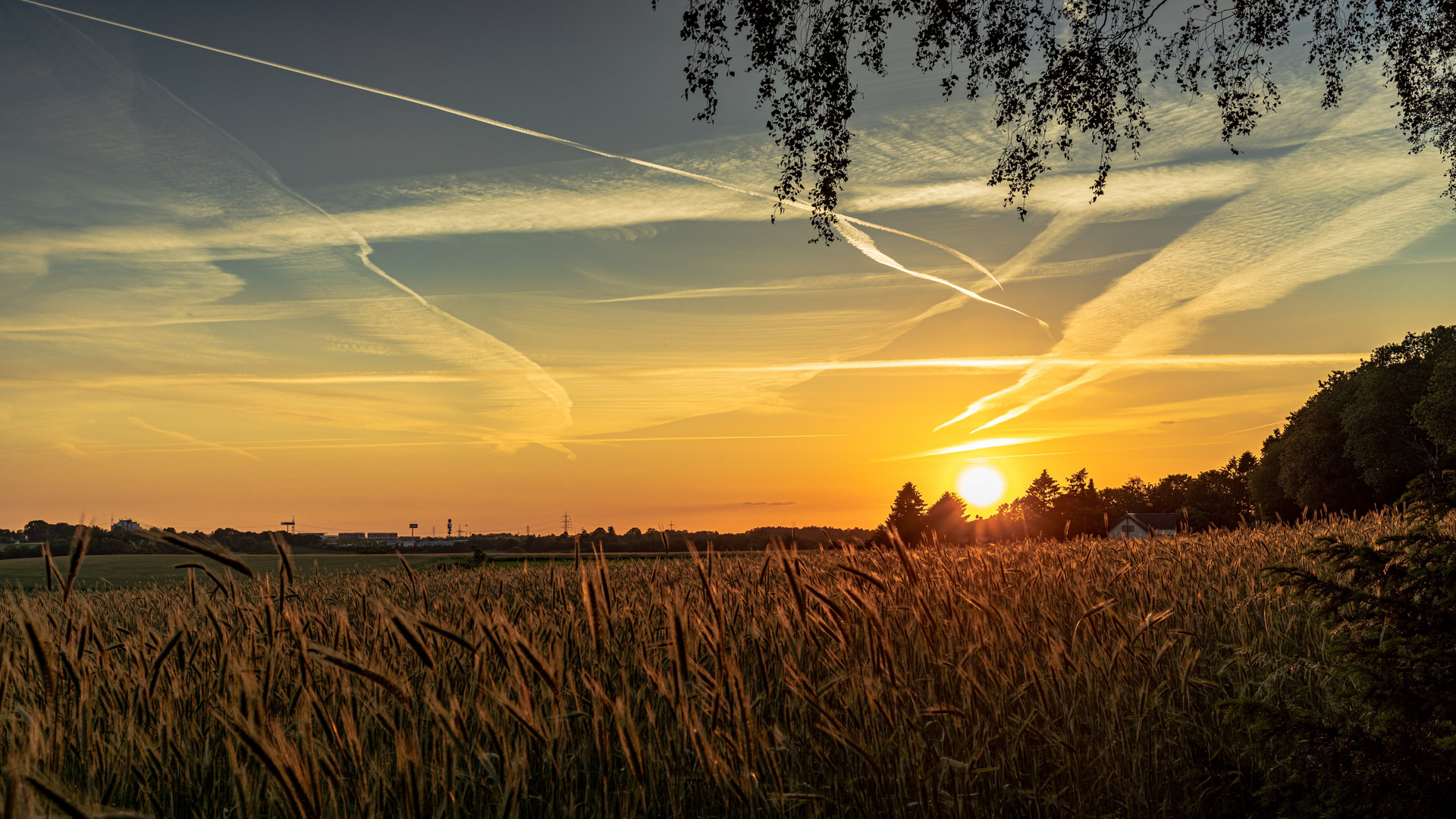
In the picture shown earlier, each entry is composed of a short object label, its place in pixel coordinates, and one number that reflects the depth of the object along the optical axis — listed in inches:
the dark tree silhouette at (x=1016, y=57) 413.7
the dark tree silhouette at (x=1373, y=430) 1766.7
